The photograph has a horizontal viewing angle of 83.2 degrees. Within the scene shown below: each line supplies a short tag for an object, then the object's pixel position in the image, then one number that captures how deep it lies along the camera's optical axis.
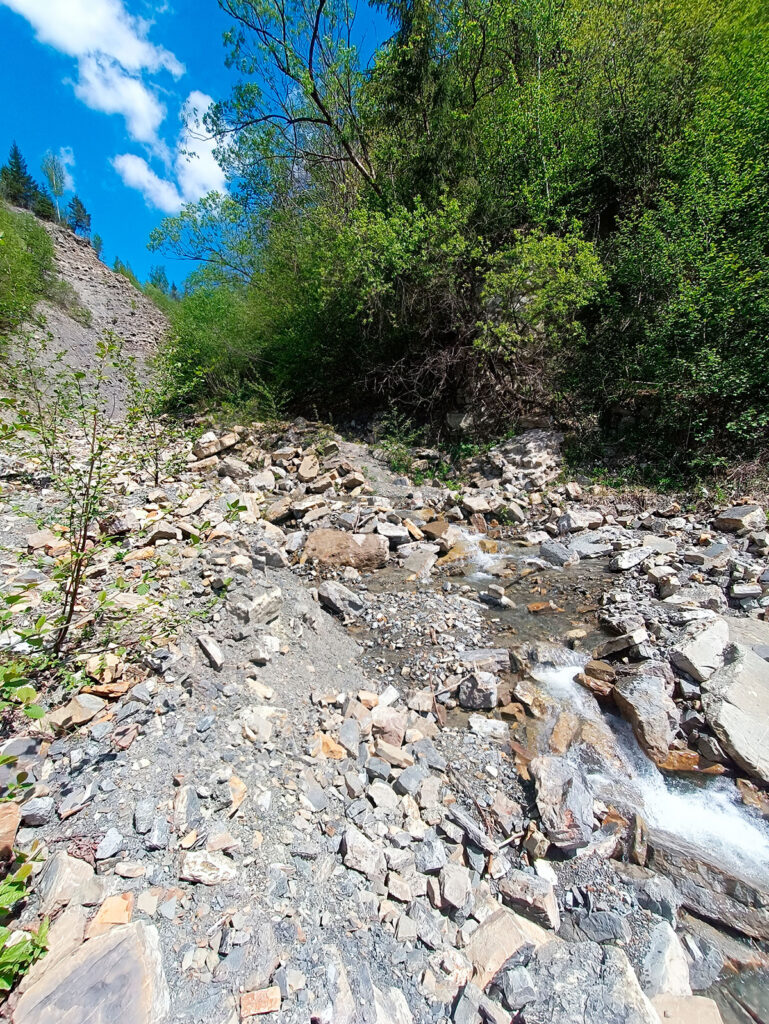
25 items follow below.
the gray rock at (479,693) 3.61
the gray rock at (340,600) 4.69
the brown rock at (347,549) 5.59
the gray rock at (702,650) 3.49
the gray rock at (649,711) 3.20
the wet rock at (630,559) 5.45
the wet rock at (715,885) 2.34
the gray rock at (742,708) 2.97
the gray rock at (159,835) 2.03
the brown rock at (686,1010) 1.88
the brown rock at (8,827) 1.83
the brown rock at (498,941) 1.98
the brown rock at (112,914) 1.69
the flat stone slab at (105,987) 1.48
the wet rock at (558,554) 5.94
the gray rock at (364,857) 2.25
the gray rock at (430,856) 2.34
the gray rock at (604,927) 2.20
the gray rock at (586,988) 1.79
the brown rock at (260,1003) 1.62
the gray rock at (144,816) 2.08
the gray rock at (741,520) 5.57
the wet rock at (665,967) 2.01
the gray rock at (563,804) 2.54
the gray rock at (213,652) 3.13
